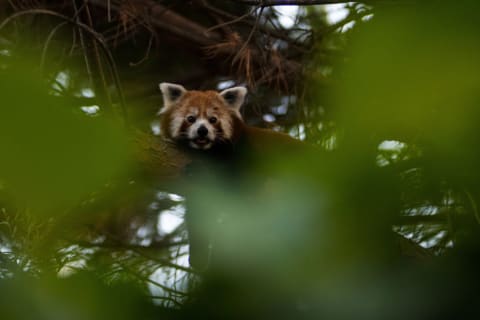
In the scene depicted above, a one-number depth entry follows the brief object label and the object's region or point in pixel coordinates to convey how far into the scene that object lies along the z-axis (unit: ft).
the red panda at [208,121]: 35.32
